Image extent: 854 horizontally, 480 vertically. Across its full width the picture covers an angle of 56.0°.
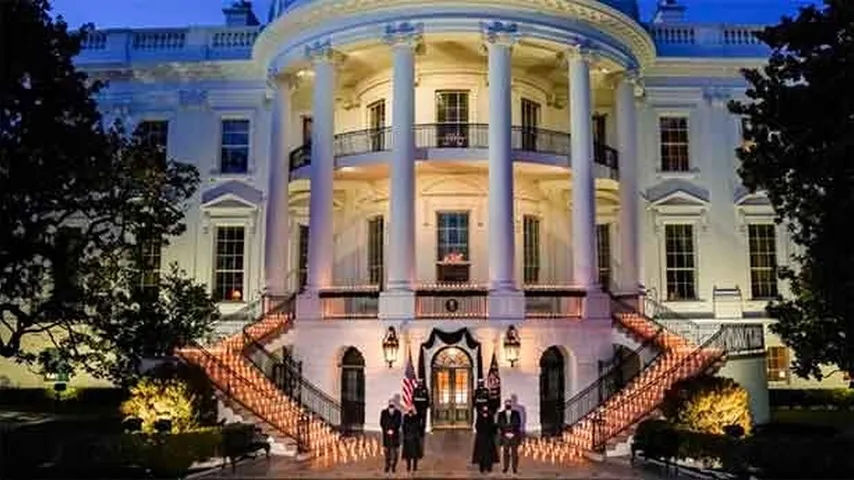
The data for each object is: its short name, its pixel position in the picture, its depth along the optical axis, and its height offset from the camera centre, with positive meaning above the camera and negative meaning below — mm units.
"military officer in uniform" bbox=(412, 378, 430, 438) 18870 -1421
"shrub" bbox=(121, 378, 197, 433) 15914 -1260
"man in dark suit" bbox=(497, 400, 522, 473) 15305 -1757
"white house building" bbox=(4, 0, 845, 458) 21984 +5152
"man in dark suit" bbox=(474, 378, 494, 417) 16109 -1260
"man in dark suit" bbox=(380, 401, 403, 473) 15398 -1810
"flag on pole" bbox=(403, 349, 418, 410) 18531 -1117
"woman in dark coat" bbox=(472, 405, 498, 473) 15211 -1956
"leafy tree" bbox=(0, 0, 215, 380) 13641 +2716
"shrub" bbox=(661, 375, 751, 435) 16219 -1356
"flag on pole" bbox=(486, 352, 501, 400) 19438 -1027
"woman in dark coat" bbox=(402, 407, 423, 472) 15430 -1934
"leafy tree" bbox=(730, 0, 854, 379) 14539 +3372
